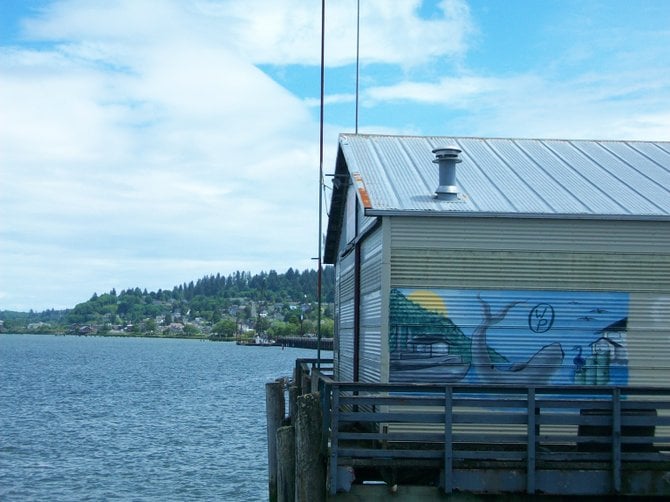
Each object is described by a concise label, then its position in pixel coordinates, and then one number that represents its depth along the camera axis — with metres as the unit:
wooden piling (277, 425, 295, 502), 15.38
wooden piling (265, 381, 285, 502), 20.66
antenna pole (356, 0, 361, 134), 23.97
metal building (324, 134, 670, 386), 16.11
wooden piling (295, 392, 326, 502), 13.87
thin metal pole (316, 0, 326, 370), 21.14
